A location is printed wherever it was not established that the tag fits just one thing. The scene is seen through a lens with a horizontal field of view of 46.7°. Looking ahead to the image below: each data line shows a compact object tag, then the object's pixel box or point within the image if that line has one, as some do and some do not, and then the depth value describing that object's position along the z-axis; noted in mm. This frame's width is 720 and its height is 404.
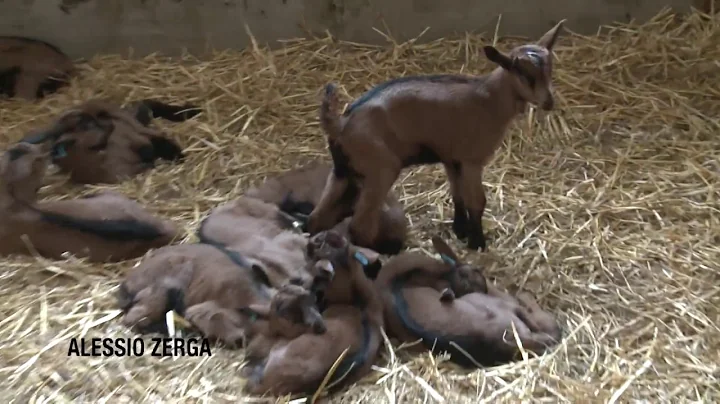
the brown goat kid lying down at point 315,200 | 3229
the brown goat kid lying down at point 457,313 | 2600
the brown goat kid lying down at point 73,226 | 3182
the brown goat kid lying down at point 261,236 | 2969
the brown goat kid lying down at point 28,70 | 4660
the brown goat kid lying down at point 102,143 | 3809
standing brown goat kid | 2990
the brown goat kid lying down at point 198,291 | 2750
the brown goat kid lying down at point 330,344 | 2428
